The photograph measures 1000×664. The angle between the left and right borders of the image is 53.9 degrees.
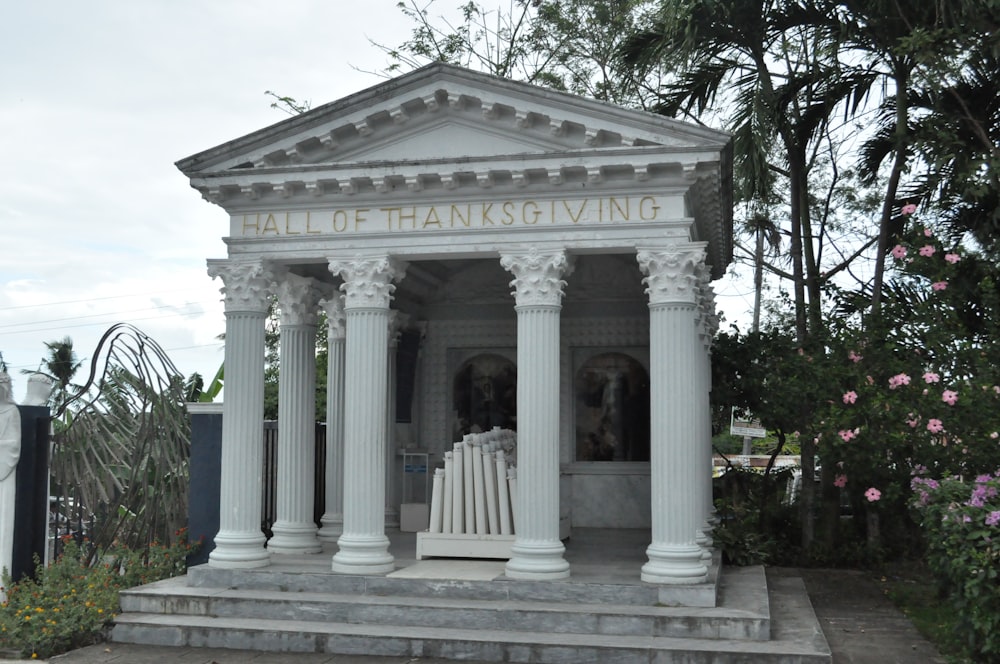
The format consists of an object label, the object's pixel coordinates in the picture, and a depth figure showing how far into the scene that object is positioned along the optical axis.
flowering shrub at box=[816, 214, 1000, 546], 11.80
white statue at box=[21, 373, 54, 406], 11.51
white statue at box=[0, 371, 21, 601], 10.87
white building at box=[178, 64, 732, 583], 10.12
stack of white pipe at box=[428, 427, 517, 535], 11.47
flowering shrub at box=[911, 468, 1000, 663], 7.93
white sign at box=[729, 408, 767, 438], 31.48
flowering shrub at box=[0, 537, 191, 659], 9.52
